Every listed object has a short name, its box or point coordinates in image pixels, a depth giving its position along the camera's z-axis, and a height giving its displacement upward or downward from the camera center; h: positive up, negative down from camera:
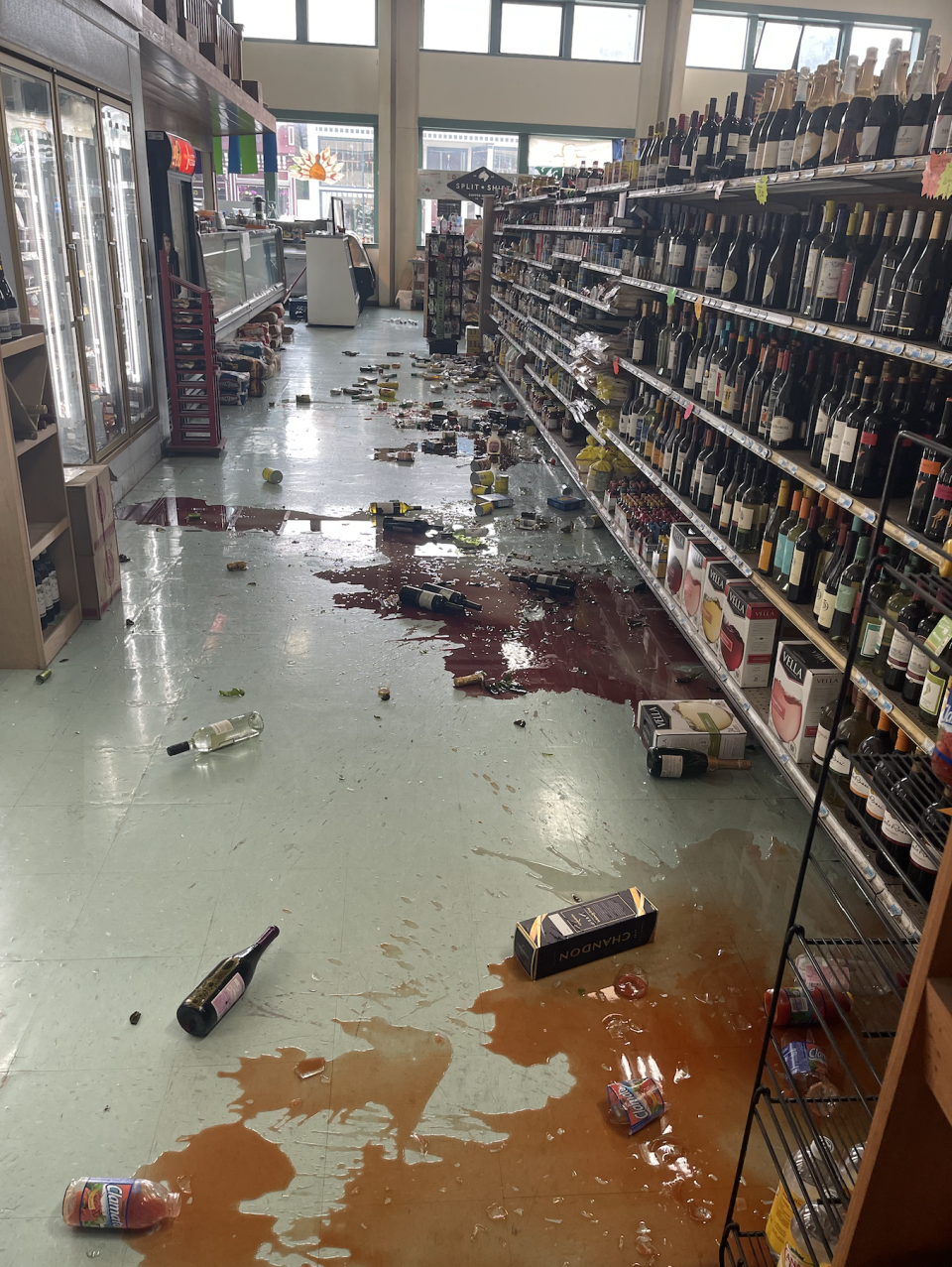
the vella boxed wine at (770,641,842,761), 3.08 -1.40
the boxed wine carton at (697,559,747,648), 3.92 -1.39
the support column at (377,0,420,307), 19.19 +2.20
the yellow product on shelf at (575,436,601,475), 7.10 -1.48
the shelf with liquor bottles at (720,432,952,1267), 1.51 -1.60
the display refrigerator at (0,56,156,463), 5.26 -0.11
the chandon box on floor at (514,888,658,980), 2.64 -1.88
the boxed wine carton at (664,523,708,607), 4.54 -1.41
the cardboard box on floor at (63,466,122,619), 4.65 -1.46
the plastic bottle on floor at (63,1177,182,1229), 1.92 -1.93
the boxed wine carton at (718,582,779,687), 3.64 -1.41
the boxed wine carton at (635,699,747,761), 3.69 -1.80
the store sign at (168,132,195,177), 7.99 +0.69
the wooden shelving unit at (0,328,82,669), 4.06 -1.27
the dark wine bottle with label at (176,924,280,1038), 2.39 -1.90
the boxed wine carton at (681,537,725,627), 4.22 -1.38
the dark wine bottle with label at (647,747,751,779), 3.64 -1.90
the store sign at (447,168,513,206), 13.88 +0.94
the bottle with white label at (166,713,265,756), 3.68 -1.92
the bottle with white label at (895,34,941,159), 2.74 +0.41
